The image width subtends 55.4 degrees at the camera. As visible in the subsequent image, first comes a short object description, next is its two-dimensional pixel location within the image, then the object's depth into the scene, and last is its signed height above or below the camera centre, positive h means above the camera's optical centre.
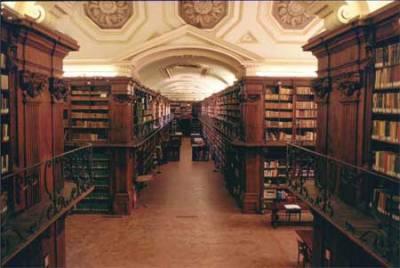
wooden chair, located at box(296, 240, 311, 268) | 4.84 -1.80
